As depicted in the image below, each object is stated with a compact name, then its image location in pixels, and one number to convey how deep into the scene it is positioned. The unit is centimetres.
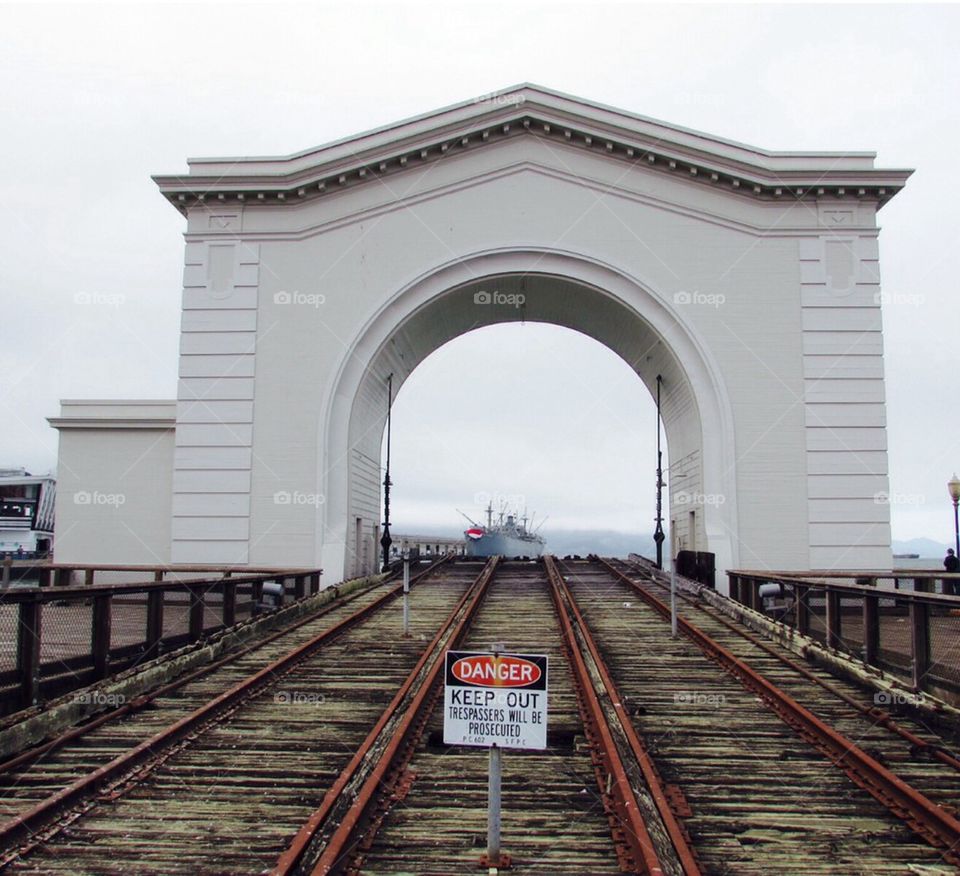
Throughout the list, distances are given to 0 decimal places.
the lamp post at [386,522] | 2664
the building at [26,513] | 4884
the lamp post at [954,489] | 2014
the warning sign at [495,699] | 530
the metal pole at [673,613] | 1327
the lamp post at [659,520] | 2624
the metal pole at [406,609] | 1370
